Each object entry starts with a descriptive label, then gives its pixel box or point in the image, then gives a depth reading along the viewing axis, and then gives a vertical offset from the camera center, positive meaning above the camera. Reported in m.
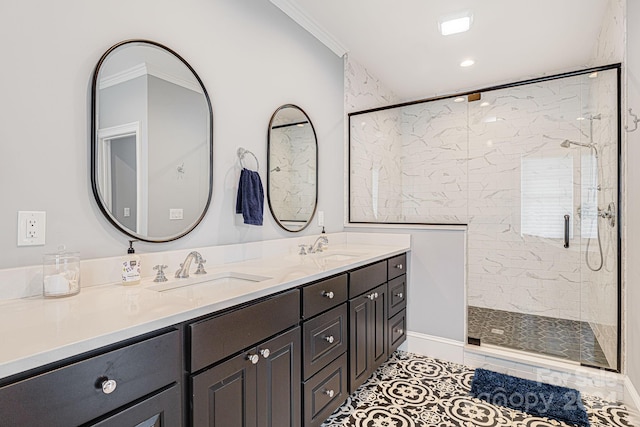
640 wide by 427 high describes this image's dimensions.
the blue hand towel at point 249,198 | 1.93 +0.08
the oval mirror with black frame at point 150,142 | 1.37 +0.32
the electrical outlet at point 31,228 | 1.15 -0.05
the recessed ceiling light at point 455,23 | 2.49 +1.42
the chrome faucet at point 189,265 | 1.52 -0.24
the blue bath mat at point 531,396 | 1.92 -1.12
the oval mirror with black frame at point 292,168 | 2.27 +0.32
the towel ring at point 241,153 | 2.00 +0.35
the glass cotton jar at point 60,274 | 1.13 -0.21
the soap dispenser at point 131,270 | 1.34 -0.23
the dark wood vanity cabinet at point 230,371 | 0.74 -0.47
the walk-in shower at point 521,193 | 2.35 +0.18
